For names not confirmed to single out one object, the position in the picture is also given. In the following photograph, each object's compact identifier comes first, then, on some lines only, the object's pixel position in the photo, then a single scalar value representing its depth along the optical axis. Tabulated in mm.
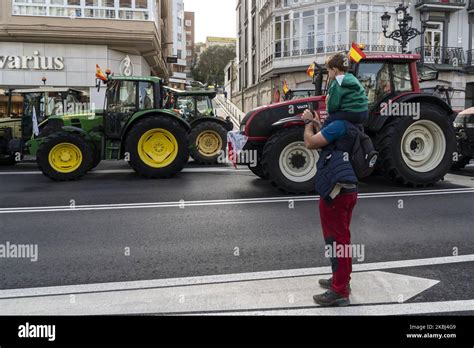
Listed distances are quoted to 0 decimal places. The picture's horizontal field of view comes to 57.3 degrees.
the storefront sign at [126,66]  22438
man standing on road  3484
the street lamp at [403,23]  16484
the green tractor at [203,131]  13516
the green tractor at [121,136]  10016
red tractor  8164
